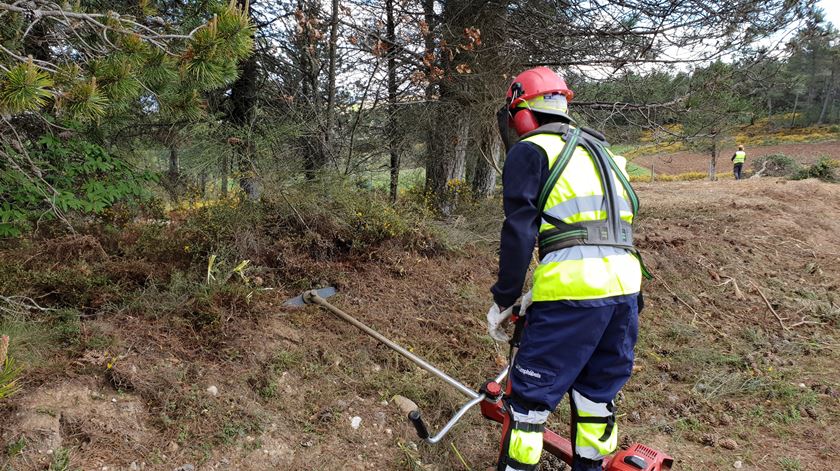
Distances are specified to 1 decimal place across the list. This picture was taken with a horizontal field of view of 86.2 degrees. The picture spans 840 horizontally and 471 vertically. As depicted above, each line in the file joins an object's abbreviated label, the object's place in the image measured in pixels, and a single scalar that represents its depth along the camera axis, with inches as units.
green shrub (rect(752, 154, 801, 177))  855.1
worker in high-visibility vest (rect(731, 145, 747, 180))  753.1
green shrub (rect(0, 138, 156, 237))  165.0
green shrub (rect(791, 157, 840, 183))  624.7
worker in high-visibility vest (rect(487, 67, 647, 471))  84.7
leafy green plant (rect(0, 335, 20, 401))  52.1
